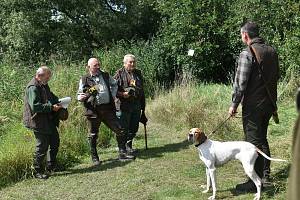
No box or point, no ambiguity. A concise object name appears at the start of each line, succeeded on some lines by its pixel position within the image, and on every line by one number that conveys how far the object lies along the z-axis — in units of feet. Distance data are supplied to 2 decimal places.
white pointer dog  17.19
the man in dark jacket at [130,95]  26.03
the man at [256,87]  17.13
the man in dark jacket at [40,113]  22.76
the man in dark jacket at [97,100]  24.43
